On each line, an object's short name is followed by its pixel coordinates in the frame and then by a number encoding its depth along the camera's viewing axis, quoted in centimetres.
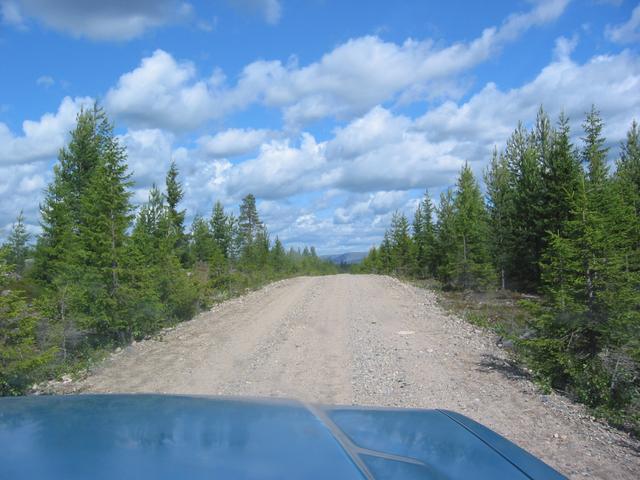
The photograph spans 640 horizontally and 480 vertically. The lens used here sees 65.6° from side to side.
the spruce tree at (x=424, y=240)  4500
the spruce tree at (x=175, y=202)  3538
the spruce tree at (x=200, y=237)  4034
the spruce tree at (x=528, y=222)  2853
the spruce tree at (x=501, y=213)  3161
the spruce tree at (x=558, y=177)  2606
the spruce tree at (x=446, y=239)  3206
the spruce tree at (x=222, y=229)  4397
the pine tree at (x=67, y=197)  2200
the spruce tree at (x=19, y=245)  3698
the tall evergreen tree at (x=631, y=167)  2589
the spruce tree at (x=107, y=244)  1384
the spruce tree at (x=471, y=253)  2797
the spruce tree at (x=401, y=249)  5069
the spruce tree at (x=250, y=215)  7086
